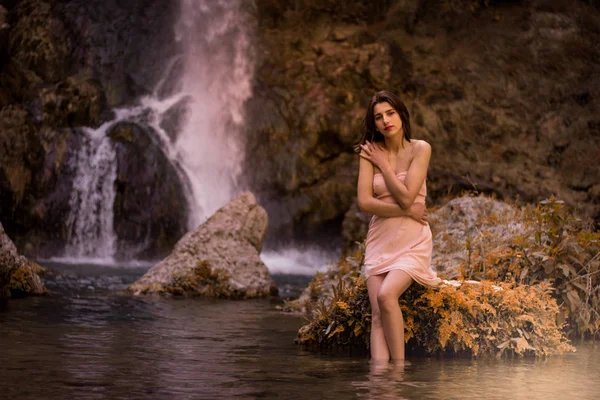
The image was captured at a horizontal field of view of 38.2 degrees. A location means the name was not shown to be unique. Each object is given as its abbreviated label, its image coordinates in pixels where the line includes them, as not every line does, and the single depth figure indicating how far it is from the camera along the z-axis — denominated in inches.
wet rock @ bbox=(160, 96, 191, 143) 1061.1
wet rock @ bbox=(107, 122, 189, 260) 950.4
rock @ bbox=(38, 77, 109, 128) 1029.2
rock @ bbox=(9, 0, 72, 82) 1105.4
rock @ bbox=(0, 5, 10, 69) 1091.9
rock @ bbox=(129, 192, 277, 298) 516.1
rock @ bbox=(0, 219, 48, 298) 444.8
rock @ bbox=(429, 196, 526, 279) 377.1
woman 262.1
